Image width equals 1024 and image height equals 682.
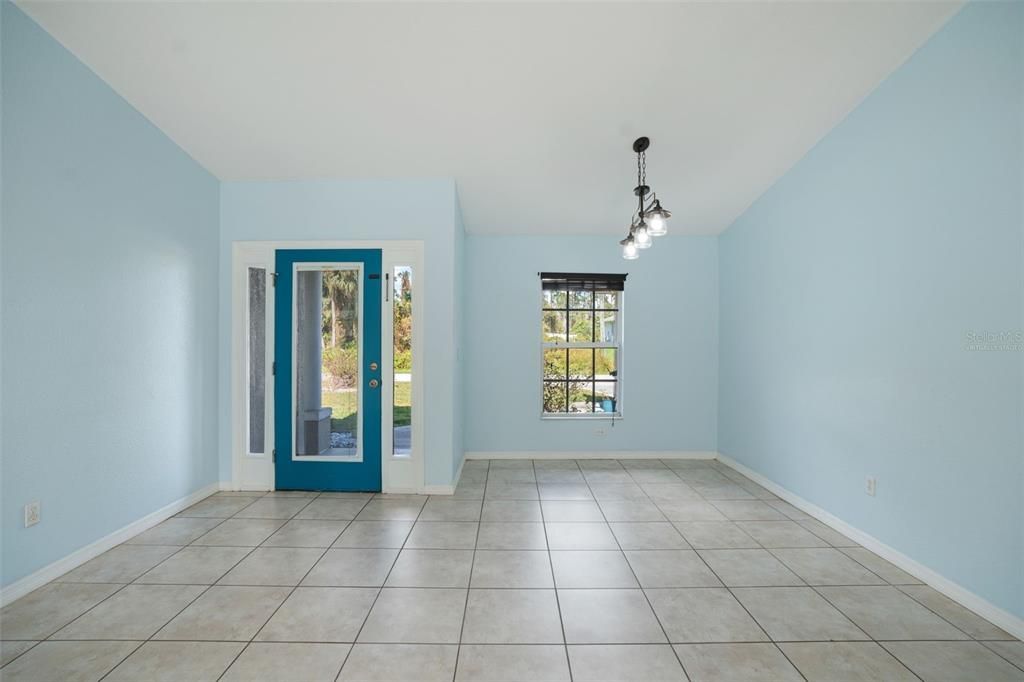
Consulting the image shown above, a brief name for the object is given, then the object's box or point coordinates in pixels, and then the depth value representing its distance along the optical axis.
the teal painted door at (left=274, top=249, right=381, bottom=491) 3.88
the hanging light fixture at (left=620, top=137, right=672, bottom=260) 2.67
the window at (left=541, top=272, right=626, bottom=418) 5.21
